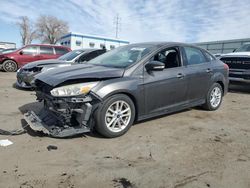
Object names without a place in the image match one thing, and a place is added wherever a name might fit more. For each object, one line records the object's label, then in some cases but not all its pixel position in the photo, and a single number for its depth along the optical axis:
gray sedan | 2.77
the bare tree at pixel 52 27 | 54.11
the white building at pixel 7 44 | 43.86
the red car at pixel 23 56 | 9.78
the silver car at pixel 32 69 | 5.60
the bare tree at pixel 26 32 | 58.40
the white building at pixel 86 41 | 36.07
